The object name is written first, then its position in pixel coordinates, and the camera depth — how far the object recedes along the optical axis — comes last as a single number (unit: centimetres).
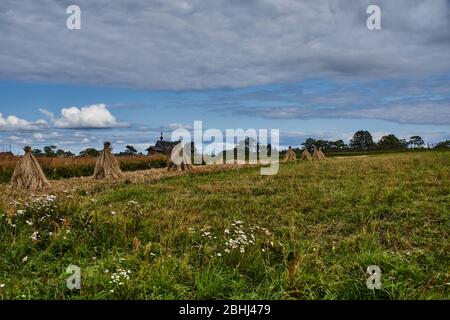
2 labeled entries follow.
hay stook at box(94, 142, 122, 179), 1820
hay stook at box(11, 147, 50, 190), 1452
